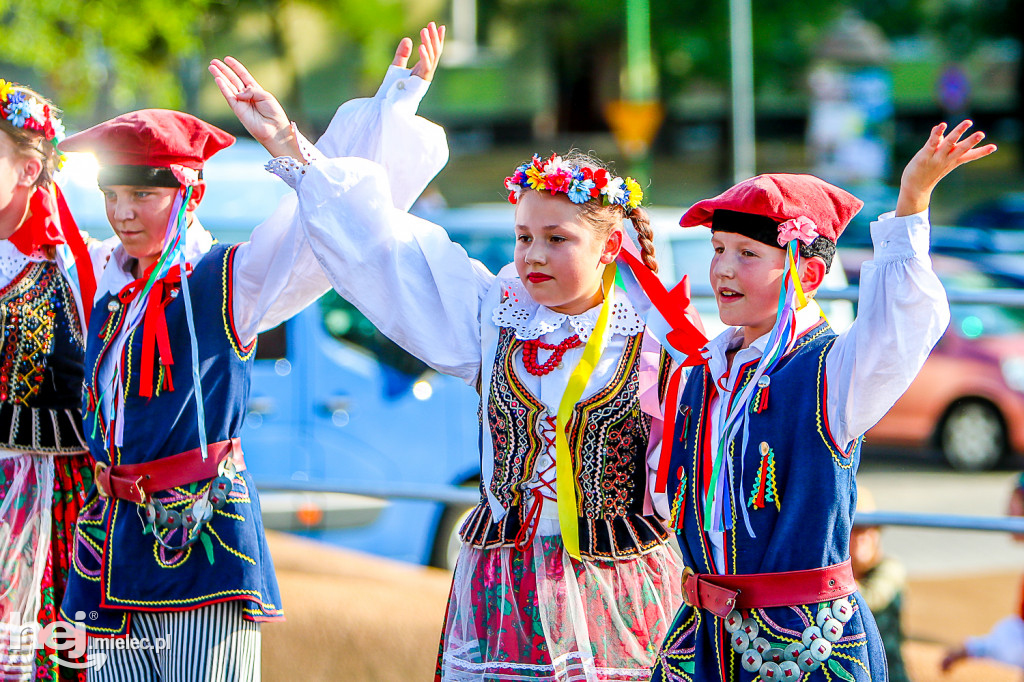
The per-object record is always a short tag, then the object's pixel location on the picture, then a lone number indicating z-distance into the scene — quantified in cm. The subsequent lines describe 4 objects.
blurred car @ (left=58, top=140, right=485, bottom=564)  1063
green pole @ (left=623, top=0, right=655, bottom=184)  3828
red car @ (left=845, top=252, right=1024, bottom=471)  1653
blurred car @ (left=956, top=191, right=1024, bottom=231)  2809
